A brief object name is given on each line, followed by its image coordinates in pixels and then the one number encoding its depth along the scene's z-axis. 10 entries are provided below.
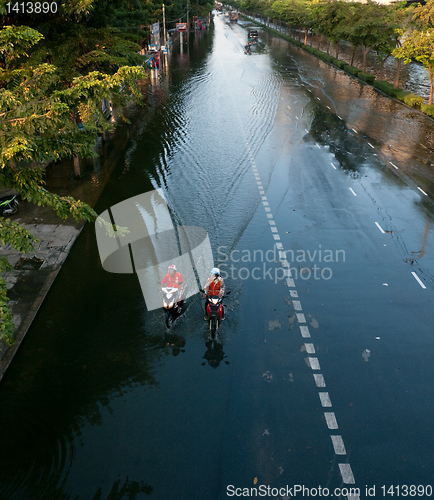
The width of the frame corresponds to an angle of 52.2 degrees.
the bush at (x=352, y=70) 42.53
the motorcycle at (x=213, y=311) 10.10
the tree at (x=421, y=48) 29.16
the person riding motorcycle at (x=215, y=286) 10.27
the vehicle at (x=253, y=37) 68.43
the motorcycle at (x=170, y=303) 10.39
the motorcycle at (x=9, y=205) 15.14
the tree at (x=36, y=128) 7.14
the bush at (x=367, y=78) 39.03
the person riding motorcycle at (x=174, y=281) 10.61
